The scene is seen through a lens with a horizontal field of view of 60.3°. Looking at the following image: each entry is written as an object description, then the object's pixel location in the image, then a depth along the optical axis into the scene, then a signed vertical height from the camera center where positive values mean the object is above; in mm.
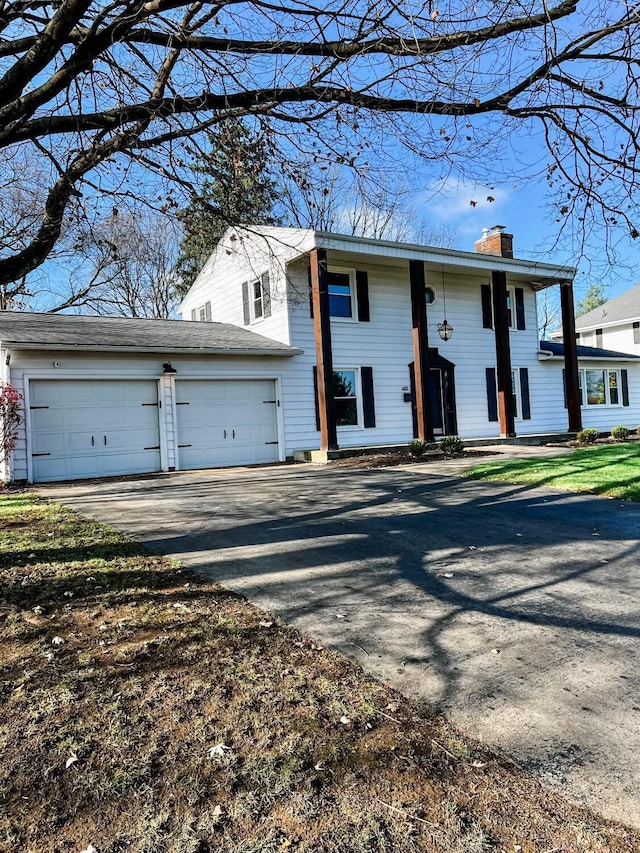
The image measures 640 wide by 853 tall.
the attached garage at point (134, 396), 11758 +1151
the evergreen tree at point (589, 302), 47038 +10353
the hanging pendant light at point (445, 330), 16562 +2968
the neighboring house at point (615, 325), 28094 +5053
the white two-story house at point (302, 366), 12250 +1885
